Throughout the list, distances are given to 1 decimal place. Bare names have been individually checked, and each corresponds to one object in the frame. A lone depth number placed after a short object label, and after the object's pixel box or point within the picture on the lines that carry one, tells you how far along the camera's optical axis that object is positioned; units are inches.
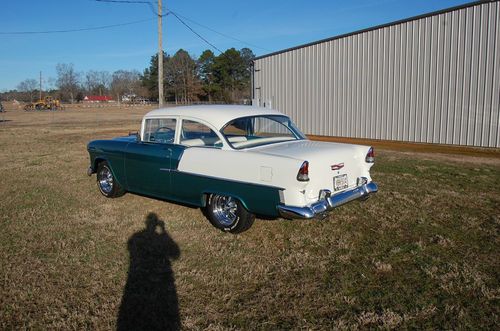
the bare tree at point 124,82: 4358.5
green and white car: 176.7
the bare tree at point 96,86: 5078.7
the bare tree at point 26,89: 4666.8
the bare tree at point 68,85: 4397.1
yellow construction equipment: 2730.1
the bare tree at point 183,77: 3035.4
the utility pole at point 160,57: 784.3
